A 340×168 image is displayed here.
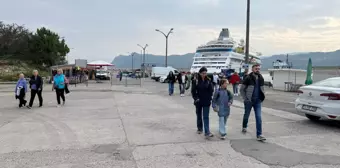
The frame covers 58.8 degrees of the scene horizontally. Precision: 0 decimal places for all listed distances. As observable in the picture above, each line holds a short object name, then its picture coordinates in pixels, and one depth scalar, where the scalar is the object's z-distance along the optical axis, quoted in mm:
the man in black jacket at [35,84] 11781
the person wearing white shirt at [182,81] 18516
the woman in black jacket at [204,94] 6660
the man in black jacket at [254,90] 6688
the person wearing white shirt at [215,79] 19069
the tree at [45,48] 47728
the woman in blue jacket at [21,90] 11703
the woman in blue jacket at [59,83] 12312
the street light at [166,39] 44994
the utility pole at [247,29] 19250
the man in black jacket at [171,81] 18369
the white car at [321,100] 7684
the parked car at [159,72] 44162
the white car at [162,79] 40588
